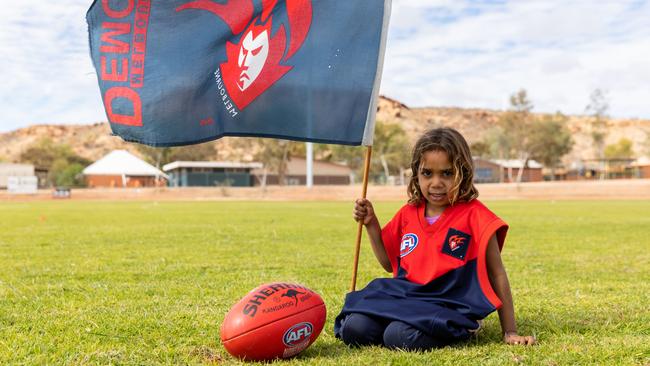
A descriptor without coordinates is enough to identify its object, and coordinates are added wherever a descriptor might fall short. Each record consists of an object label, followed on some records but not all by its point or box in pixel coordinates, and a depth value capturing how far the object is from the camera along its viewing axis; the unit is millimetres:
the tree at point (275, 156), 83875
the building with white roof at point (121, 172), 92062
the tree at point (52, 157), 105500
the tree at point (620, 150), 123625
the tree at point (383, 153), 93719
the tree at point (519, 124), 89938
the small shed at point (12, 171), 90500
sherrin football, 4148
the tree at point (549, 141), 92812
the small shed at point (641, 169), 94900
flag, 4949
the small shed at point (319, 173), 94938
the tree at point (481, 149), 113062
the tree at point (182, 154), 100250
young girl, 4340
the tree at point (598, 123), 90000
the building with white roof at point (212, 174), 84250
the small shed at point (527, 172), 105000
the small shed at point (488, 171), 98206
